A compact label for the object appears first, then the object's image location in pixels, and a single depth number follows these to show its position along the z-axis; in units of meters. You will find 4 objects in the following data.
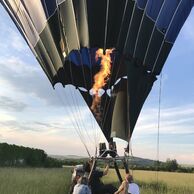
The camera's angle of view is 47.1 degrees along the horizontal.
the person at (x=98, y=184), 3.37
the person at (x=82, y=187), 2.90
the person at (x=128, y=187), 2.96
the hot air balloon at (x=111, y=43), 3.93
